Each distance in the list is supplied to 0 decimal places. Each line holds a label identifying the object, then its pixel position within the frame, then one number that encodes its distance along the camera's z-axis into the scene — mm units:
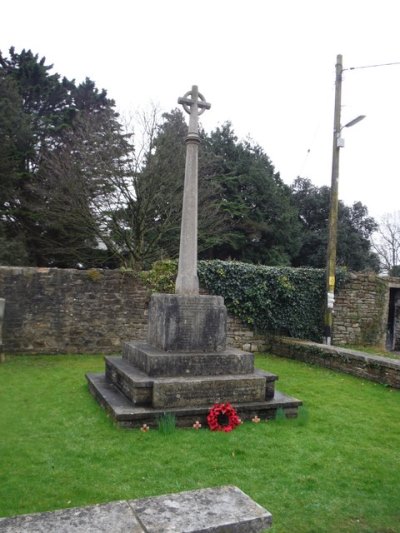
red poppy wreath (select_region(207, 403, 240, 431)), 5184
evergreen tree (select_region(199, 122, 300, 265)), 20516
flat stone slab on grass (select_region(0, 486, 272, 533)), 1552
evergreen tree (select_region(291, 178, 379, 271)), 24094
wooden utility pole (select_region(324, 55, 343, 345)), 11273
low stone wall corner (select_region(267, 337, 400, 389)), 8055
